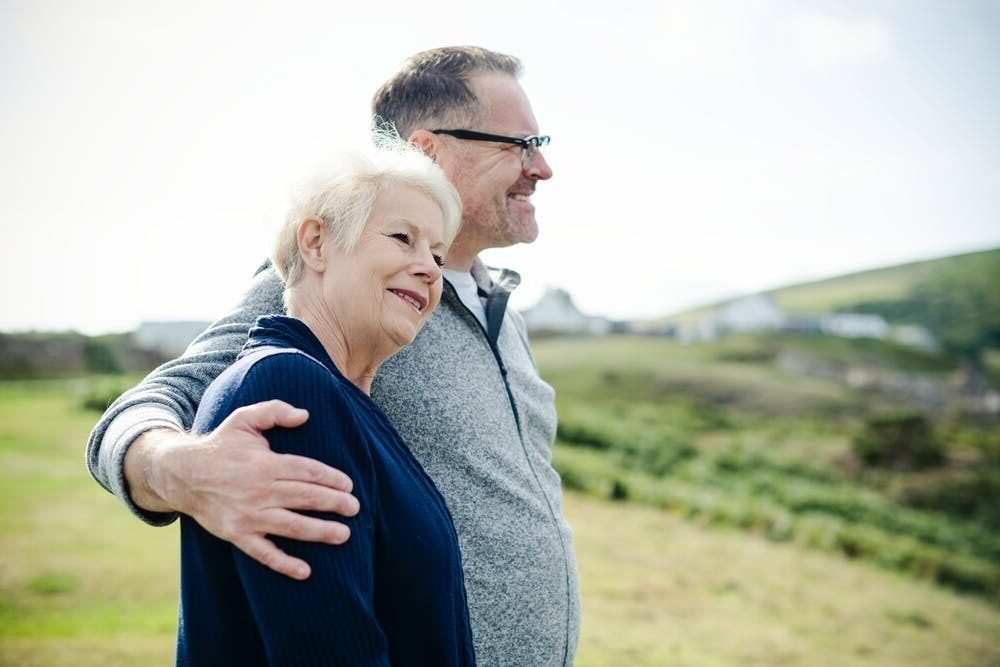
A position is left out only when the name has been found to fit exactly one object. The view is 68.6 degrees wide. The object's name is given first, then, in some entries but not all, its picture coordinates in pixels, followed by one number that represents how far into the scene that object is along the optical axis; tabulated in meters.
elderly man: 1.13
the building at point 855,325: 39.73
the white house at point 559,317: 25.86
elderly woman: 1.11
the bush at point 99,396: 9.38
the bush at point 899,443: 16.02
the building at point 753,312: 45.34
